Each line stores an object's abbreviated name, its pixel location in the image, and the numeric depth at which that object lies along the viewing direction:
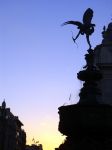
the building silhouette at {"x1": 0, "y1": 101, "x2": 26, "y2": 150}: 78.19
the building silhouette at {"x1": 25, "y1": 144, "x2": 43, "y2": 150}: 127.68
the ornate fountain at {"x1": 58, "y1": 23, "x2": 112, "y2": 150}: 12.29
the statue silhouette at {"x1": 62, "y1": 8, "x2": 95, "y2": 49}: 14.30
